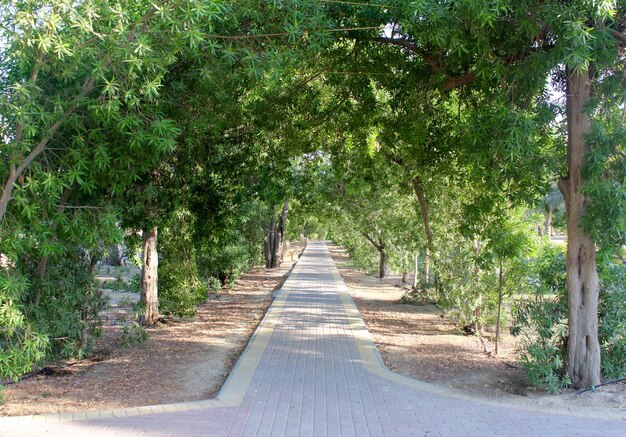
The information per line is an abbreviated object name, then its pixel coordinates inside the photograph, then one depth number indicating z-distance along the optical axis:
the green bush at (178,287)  12.62
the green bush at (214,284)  19.33
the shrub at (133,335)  8.98
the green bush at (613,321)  6.57
